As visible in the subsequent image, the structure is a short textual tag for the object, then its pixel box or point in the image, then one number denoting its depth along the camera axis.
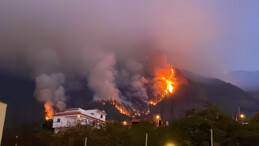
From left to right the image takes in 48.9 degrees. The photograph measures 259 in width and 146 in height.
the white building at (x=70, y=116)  49.50
